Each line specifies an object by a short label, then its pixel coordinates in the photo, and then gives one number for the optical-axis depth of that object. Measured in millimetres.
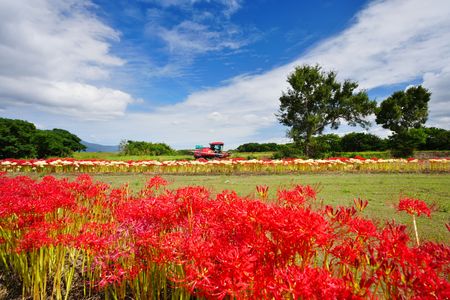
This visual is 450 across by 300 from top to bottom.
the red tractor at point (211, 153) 32781
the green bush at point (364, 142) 44172
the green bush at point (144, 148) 41781
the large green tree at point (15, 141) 35312
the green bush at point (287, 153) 29688
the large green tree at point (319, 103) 35031
